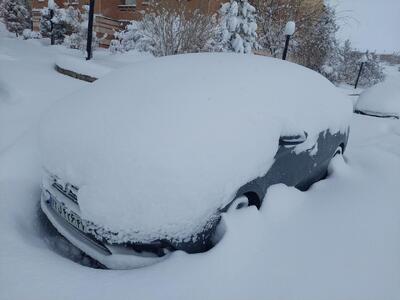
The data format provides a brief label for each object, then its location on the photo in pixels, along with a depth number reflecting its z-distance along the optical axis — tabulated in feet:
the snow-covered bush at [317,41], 58.90
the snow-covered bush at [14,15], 66.49
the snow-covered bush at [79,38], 44.70
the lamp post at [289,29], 35.96
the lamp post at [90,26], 26.40
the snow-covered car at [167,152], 5.57
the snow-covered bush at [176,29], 30.32
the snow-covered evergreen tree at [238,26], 41.50
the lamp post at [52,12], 45.24
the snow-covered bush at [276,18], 53.93
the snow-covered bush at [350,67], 72.01
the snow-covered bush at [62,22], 48.25
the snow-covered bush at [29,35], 56.59
